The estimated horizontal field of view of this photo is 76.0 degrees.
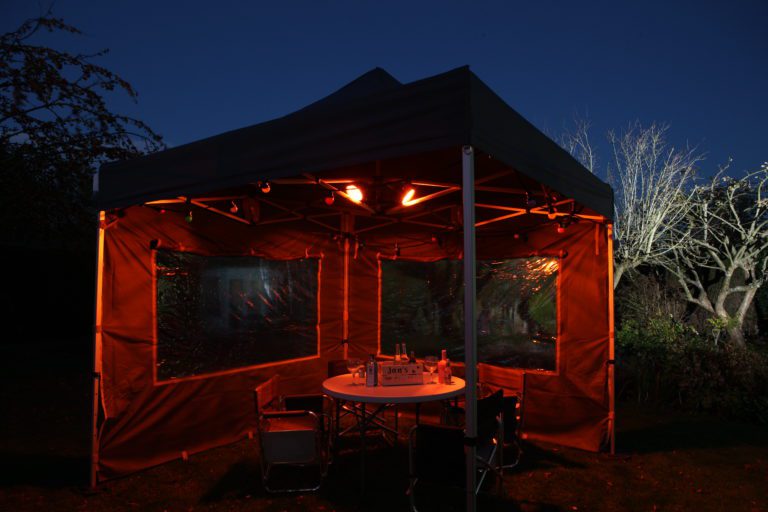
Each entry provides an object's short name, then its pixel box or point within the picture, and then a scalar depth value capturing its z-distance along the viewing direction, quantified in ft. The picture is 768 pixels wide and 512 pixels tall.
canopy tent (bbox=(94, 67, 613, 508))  8.11
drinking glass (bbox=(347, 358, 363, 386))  13.64
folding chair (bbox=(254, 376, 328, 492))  10.89
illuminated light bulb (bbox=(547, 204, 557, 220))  12.25
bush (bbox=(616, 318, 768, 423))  18.17
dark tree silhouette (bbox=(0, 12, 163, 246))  20.44
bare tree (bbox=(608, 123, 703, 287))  34.19
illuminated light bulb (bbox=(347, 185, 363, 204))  12.80
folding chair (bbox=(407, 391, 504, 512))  8.94
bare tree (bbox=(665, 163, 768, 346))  31.53
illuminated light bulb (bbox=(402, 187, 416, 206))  12.14
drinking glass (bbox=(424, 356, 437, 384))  13.87
